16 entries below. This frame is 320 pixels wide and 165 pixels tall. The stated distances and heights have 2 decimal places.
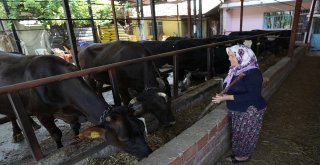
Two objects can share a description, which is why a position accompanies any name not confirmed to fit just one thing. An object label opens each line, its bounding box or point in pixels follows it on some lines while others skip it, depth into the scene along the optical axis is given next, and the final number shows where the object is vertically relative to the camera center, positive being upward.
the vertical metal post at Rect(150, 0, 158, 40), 8.05 +0.31
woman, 2.37 -0.84
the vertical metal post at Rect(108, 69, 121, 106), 2.60 -0.64
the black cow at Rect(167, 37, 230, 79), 6.02 -0.91
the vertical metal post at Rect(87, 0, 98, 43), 8.83 +0.04
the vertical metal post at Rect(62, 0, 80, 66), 5.25 +0.09
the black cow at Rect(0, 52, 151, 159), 2.29 -0.82
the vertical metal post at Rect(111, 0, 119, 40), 7.47 +0.48
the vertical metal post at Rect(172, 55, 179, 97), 3.49 -0.73
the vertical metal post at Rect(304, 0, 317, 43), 10.18 -0.29
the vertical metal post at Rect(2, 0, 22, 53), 6.17 +0.16
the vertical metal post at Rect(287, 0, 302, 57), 6.20 -0.18
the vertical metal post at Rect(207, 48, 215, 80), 4.49 -0.83
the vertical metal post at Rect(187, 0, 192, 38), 10.44 +0.42
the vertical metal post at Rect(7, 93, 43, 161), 1.86 -0.76
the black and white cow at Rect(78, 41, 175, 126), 3.14 -0.76
